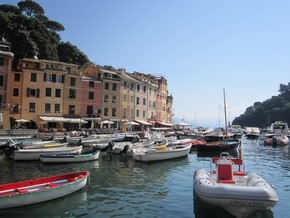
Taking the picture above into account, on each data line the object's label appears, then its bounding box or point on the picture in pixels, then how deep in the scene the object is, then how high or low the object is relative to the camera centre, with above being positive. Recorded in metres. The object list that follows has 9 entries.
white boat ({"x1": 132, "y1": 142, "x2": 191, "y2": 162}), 19.87 -2.41
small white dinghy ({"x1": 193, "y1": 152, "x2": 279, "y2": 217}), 8.07 -2.52
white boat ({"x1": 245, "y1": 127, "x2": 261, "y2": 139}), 53.13 -1.38
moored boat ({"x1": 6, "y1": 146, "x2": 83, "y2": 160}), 19.26 -2.40
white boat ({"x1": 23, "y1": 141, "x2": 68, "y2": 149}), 22.35 -1.99
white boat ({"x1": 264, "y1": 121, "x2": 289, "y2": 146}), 38.91 -1.52
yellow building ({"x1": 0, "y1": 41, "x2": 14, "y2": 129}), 32.97 +6.56
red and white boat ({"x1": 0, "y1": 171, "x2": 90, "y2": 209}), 9.32 -2.95
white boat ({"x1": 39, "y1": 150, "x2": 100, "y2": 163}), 18.66 -2.71
